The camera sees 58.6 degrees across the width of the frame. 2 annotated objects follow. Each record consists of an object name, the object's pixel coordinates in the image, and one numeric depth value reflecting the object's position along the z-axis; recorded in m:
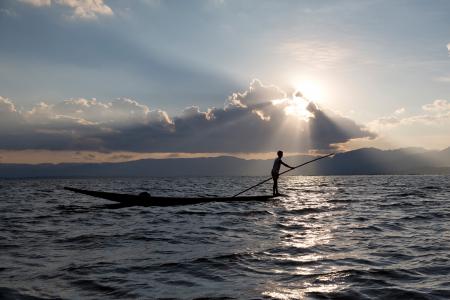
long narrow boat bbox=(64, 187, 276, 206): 23.05
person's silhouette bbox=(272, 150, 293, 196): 27.89
